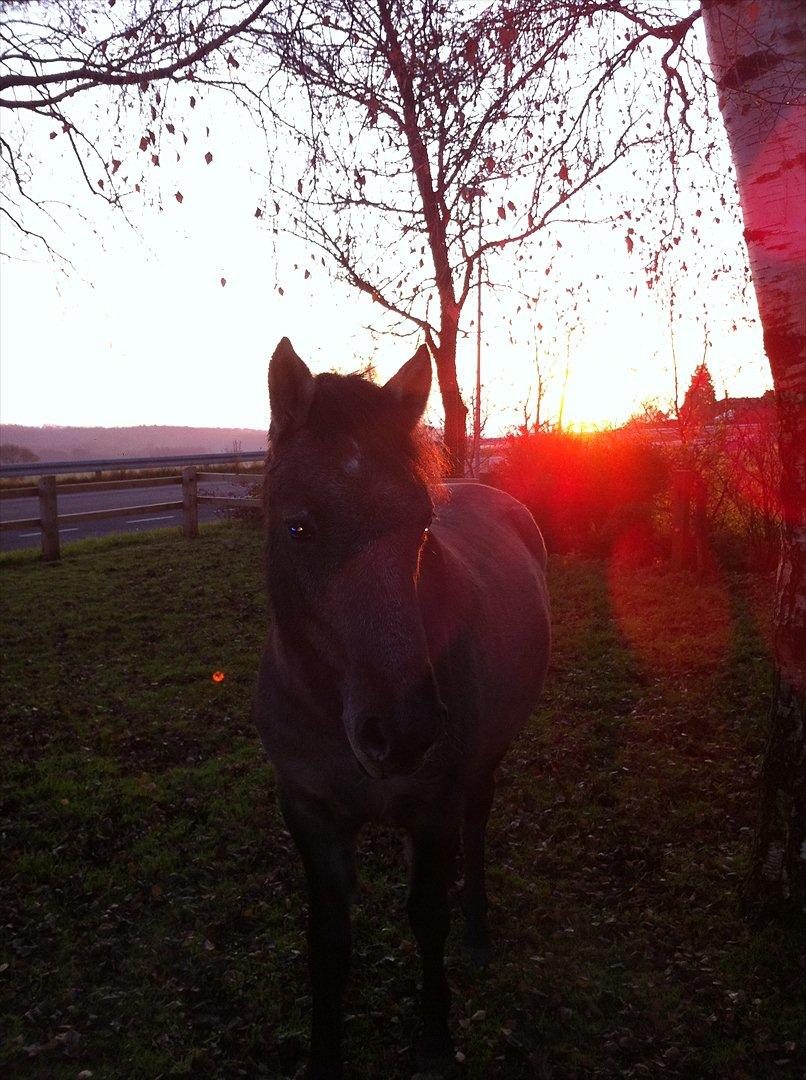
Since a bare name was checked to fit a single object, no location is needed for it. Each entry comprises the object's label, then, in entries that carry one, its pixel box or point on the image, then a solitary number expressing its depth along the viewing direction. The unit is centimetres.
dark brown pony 218
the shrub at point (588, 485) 1348
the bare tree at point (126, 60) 516
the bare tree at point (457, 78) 402
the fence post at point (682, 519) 1125
